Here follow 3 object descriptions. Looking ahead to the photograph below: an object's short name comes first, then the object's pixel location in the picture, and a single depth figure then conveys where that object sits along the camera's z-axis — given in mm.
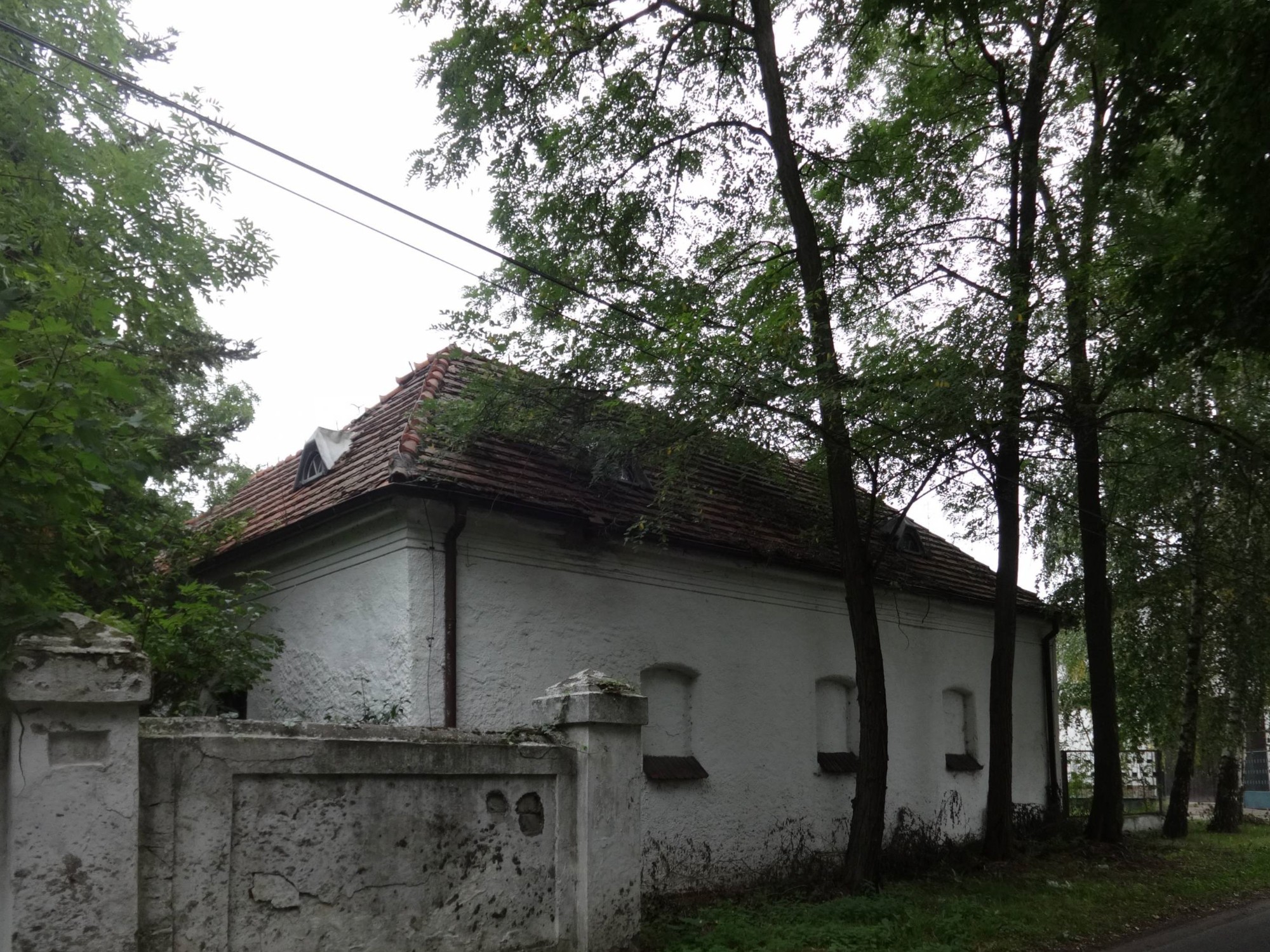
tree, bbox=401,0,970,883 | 9938
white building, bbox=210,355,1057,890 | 9875
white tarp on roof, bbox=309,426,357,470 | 12422
